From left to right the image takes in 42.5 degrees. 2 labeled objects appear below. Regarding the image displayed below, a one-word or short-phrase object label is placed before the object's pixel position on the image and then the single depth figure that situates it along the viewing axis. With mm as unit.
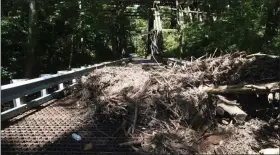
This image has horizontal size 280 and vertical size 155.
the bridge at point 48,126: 4742
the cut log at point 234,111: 5316
